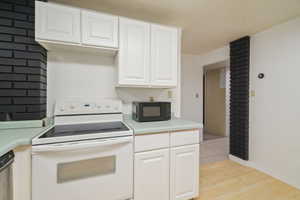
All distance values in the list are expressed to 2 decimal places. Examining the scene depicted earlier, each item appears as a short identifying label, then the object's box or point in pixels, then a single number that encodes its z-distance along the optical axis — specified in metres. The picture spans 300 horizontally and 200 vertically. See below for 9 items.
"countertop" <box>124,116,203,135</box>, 1.31
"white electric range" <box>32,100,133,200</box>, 1.02
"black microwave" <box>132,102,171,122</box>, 1.59
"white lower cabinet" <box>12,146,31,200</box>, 0.98
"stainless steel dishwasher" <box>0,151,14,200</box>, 0.84
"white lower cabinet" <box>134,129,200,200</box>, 1.31
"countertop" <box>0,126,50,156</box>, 0.88
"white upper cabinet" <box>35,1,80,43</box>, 1.29
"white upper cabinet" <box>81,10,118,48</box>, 1.43
